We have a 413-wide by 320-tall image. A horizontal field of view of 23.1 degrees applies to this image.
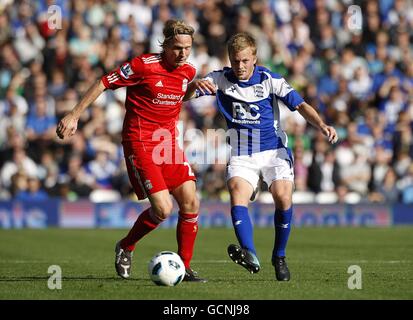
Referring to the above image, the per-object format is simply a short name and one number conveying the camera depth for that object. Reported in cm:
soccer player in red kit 1017
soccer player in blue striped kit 1027
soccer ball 952
